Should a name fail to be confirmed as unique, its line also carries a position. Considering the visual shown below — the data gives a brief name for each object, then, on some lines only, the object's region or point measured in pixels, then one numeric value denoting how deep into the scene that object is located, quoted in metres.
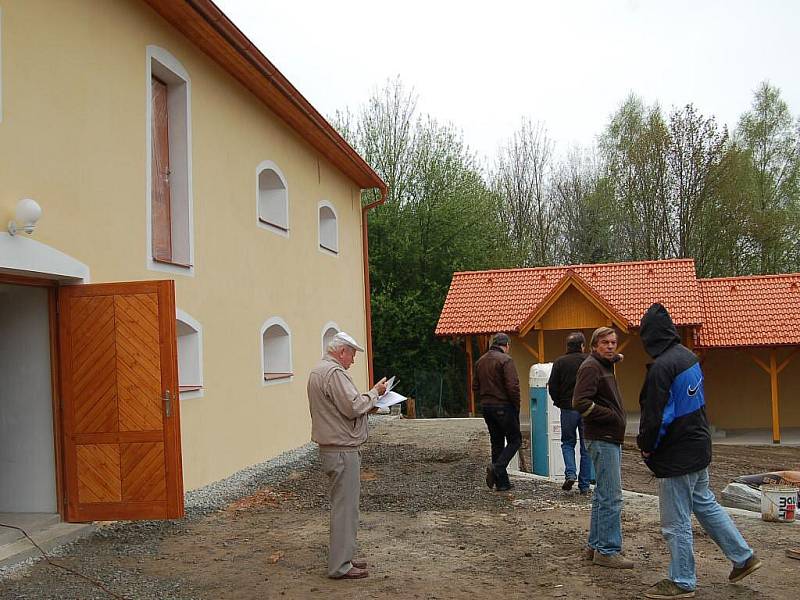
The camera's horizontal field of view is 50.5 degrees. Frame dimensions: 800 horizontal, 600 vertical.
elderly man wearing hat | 5.82
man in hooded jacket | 5.32
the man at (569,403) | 8.48
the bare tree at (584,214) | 35.31
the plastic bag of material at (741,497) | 8.88
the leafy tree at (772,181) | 32.72
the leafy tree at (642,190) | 33.53
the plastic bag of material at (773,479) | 9.44
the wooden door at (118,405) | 7.11
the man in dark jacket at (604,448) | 6.09
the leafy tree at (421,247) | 25.62
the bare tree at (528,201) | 36.16
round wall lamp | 6.31
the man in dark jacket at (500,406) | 9.22
